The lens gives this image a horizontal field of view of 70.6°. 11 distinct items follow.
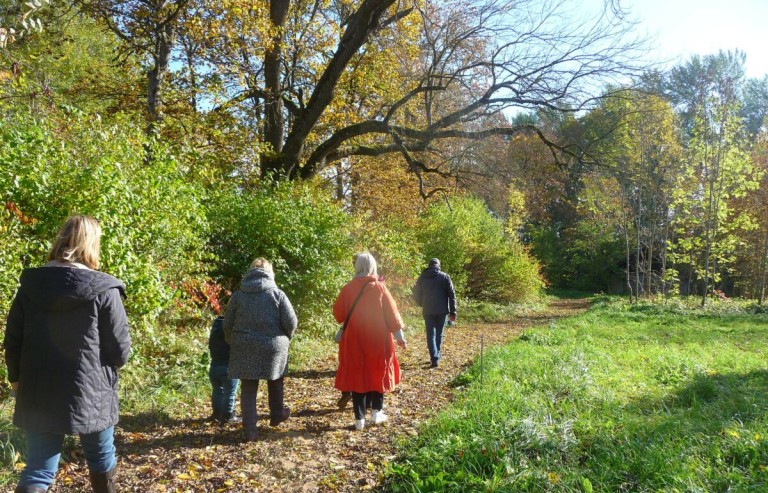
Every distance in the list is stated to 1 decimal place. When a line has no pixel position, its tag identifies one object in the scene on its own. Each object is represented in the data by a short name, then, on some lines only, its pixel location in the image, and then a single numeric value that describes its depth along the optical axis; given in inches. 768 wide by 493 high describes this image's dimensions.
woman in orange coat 220.1
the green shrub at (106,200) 207.0
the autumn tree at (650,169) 818.2
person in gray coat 203.9
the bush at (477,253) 751.1
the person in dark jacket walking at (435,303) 357.7
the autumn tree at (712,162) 773.3
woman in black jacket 122.7
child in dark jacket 224.2
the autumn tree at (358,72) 474.6
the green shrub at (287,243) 390.3
